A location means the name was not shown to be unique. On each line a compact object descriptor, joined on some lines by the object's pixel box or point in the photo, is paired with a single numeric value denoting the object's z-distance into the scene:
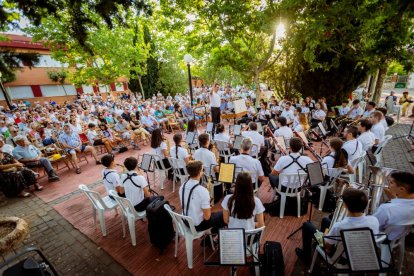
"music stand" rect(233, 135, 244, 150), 5.54
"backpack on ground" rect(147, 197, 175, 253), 3.43
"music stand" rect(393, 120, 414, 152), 7.75
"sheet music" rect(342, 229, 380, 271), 1.96
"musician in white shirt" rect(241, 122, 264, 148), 5.66
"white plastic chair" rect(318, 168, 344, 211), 4.06
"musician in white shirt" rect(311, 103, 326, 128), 8.93
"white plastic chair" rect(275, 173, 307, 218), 3.82
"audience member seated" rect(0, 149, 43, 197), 5.86
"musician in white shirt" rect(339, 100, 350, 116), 9.36
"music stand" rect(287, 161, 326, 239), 3.26
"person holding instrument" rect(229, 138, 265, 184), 4.08
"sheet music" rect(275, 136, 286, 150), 5.00
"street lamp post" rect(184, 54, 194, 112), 9.66
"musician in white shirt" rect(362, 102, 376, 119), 7.27
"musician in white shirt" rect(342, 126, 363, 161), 4.45
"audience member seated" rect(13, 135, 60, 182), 6.57
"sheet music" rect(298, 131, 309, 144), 5.32
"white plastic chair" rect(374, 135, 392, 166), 5.17
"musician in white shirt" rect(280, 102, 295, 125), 8.80
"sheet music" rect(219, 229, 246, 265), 2.22
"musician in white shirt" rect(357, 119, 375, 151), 5.05
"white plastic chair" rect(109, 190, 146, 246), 3.51
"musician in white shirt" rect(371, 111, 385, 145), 5.39
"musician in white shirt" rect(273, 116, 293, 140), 6.07
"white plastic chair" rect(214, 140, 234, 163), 6.08
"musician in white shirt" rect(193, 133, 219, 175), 4.55
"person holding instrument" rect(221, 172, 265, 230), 2.62
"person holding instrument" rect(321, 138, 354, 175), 4.04
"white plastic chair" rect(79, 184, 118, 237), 3.82
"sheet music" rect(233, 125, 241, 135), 7.05
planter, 3.90
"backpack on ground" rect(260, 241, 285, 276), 2.67
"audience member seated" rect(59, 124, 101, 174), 7.51
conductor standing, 10.11
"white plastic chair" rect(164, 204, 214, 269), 3.05
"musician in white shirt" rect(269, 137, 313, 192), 3.80
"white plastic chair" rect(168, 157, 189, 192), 5.03
